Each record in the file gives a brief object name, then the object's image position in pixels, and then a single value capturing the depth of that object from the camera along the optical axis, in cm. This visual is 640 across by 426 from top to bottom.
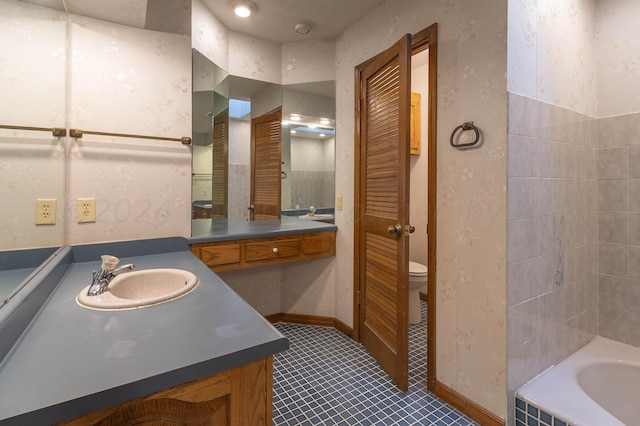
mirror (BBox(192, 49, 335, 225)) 248
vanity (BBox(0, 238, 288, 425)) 59
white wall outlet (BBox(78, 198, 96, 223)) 160
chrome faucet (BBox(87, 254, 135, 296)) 108
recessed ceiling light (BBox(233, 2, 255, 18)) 211
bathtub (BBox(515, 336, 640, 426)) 139
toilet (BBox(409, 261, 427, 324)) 262
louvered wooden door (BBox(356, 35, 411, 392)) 178
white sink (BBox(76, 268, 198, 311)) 123
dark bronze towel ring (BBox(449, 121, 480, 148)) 155
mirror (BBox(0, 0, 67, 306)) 97
